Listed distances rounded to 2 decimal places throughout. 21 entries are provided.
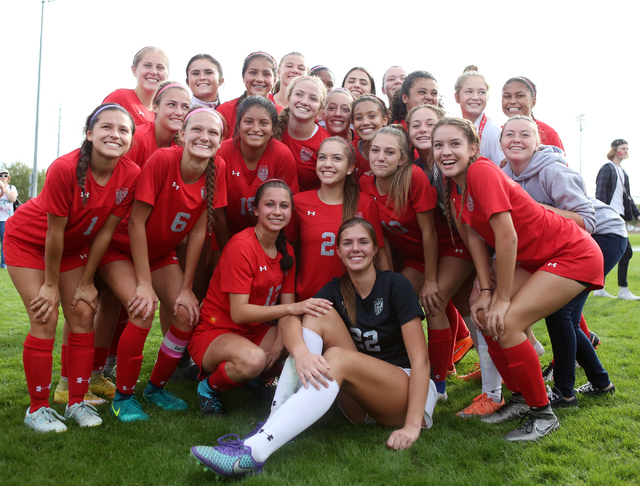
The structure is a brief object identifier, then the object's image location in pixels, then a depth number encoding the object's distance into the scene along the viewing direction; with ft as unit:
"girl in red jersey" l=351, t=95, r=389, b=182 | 14.32
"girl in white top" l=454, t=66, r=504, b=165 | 14.34
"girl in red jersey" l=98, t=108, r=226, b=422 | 11.66
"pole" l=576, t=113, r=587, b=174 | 142.55
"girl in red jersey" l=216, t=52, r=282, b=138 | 16.29
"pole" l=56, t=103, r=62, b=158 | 141.28
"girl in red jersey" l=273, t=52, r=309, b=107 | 17.71
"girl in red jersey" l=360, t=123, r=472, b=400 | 12.48
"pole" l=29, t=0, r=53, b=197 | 71.87
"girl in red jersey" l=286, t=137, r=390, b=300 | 12.57
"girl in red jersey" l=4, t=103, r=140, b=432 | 10.78
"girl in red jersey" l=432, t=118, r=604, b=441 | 10.22
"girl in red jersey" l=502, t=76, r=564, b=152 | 14.66
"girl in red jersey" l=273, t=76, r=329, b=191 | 14.17
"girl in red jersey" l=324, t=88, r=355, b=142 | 14.99
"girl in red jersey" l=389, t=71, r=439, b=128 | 15.23
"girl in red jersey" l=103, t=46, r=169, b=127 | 15.11
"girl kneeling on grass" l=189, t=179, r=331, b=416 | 11.43
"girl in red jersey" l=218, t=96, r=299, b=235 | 13.29
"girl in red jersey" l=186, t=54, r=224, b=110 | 15.96
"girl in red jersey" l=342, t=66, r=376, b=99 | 17.95
